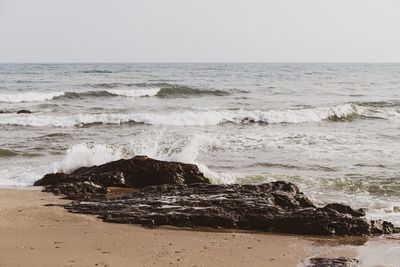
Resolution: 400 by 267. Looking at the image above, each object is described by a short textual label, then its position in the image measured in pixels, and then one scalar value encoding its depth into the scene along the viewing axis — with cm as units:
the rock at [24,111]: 2608
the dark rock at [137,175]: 1000
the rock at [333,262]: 603
